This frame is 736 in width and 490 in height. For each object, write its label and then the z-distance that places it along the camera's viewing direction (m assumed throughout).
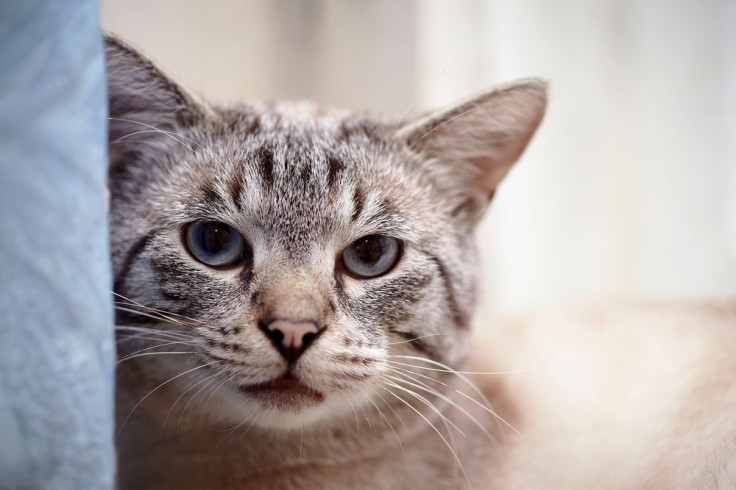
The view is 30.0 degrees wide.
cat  0.33
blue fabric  0.29
